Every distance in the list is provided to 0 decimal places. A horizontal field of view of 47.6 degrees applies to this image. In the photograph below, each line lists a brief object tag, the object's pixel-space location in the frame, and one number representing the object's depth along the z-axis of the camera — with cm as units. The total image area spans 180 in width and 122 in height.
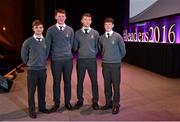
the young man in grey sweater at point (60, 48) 276
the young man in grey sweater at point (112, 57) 277
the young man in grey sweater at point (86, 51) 282
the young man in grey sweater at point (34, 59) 264
